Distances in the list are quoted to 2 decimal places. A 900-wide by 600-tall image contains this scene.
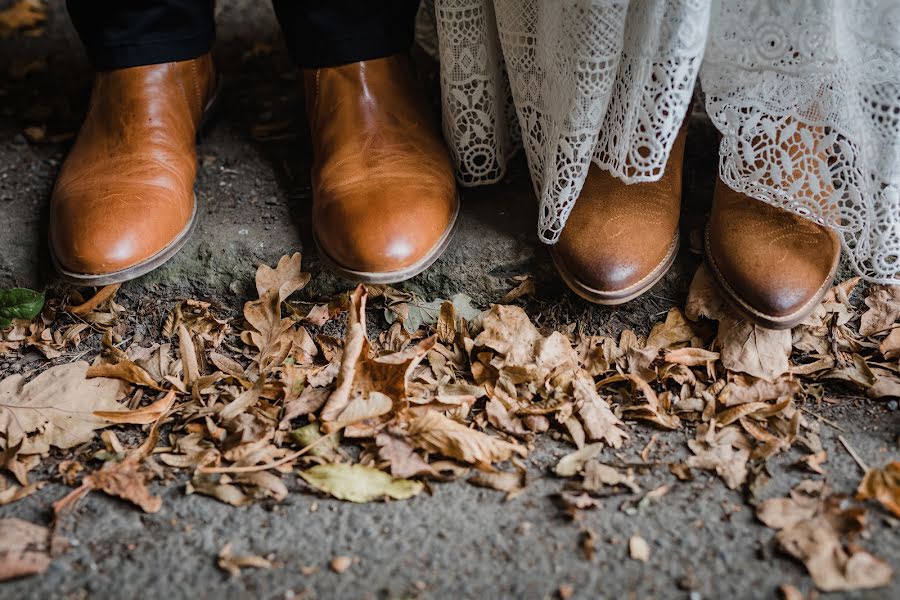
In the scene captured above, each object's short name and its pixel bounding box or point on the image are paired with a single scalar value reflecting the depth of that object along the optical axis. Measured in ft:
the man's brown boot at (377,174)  3.84
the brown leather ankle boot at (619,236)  3.76
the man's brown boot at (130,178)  3.87
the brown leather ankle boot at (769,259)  3.61
